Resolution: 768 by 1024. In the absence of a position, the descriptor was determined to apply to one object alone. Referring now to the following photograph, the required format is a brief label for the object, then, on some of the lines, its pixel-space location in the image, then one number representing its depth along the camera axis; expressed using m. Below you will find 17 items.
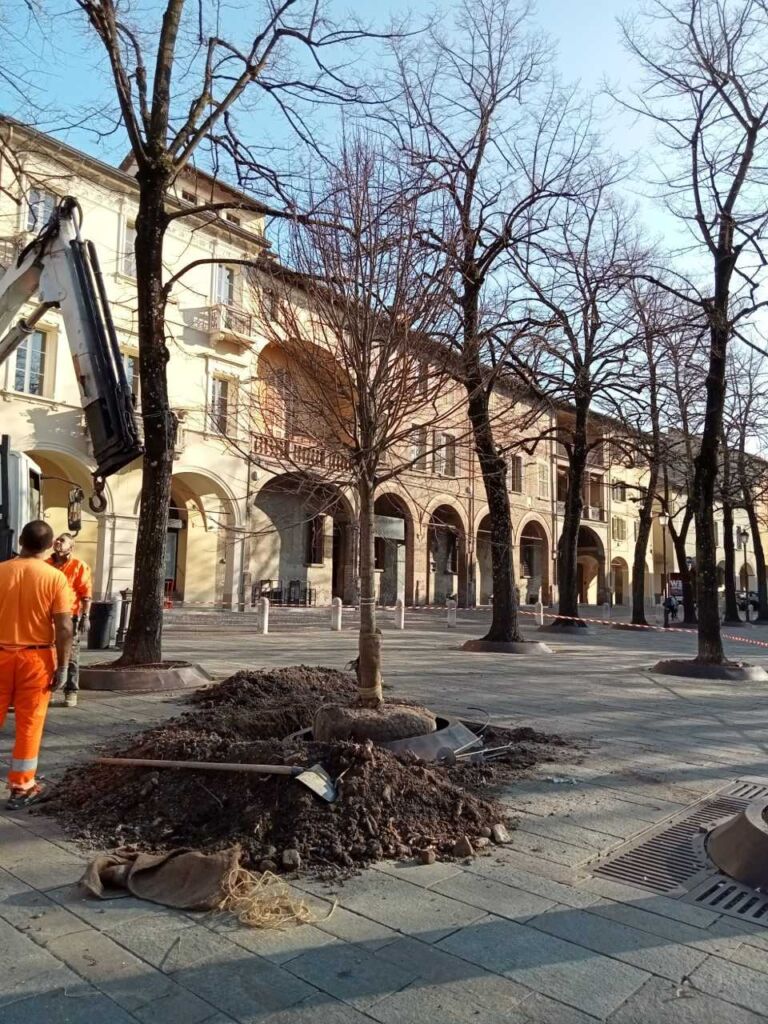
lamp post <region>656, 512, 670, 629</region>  30.54
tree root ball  5.28
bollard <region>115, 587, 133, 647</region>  14.08
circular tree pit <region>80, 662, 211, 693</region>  9.05
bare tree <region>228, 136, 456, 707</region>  5.54
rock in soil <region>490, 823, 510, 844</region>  4.13
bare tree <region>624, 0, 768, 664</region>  12.81
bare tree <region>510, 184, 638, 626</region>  8.58
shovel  4.03
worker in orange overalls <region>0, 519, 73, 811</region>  4.65
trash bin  13.33
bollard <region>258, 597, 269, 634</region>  18.78
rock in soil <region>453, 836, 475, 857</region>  3.91
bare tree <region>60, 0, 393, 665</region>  9.76
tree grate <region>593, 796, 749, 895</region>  3.69
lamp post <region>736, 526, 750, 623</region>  33.73
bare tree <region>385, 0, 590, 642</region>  6.28
